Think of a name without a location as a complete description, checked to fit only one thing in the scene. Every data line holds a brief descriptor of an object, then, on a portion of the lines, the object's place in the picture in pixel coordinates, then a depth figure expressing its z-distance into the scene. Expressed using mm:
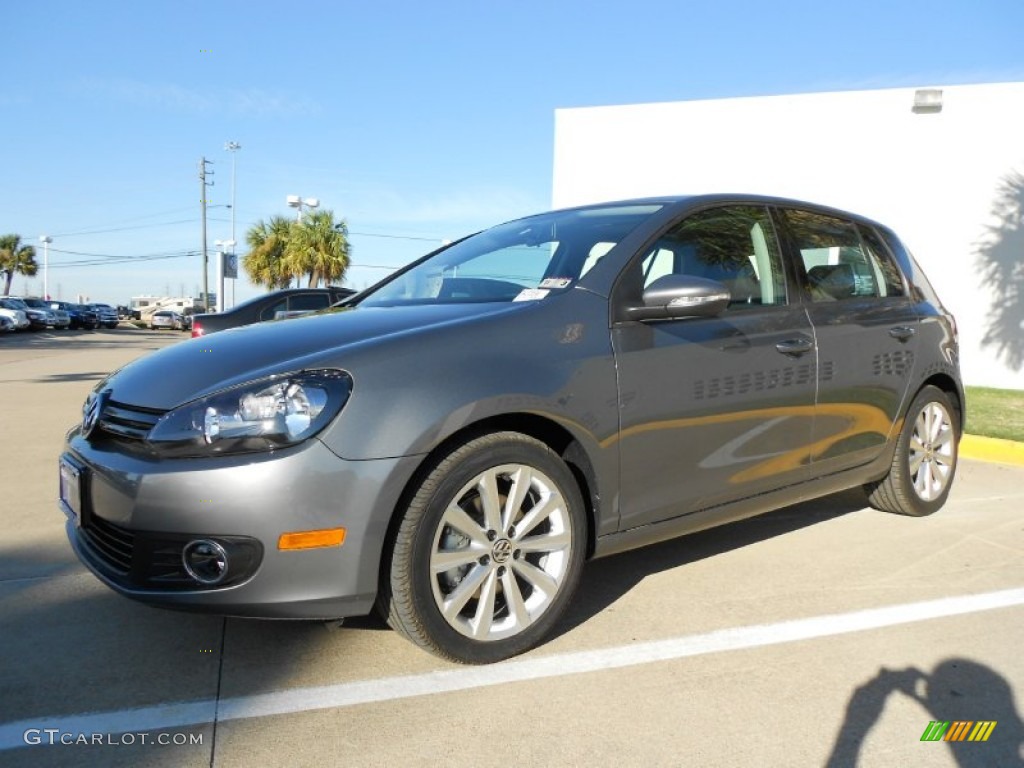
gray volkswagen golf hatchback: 2412
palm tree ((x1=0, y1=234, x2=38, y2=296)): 76938
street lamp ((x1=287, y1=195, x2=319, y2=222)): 35375
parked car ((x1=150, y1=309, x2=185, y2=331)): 54938
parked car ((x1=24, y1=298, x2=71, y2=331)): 42831
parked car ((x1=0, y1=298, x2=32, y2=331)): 33938
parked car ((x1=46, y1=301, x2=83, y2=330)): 46281
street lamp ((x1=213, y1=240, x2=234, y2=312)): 27705
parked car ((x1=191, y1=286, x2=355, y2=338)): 9906
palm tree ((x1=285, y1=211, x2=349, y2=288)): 40406
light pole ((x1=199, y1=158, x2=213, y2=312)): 58031
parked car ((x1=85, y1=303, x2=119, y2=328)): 51781
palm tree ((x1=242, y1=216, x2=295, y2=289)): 43000
